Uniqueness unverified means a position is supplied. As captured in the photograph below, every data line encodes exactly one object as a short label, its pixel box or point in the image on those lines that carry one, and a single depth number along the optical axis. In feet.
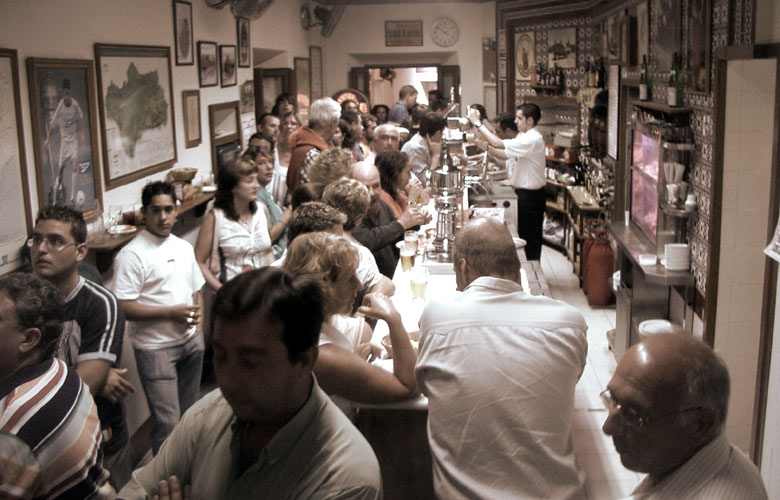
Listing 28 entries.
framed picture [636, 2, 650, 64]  19.72
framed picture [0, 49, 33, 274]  11.25
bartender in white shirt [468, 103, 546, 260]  25.27
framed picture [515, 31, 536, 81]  33.73
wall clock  42.39
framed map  15.31
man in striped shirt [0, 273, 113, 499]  6.10
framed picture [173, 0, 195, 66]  19.43
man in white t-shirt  11.76
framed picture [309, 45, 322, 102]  39.06
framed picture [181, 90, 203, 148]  20.02
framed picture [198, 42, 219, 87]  21.38
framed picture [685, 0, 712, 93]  14.19
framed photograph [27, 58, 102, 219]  12.35
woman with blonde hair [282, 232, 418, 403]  7.89
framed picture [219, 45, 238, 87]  23.44
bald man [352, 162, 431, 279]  14.15
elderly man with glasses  4.75
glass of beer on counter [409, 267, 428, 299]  12.00
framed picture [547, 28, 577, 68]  30.01
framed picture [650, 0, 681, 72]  16.57
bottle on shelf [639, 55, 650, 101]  18.85
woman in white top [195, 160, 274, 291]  13.79
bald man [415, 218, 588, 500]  7.68
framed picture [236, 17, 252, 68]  25.18
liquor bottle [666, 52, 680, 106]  15.94
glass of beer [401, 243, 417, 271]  13.38
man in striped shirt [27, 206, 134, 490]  9.45
